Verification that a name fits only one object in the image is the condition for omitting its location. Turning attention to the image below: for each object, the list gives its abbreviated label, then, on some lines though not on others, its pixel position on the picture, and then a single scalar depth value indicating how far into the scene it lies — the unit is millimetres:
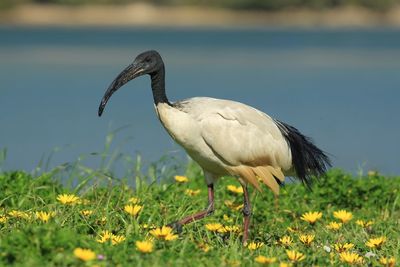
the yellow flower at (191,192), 14366
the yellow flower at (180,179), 14523
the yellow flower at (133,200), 12852
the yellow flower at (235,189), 14703
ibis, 12687
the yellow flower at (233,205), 14258
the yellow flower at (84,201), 12961
